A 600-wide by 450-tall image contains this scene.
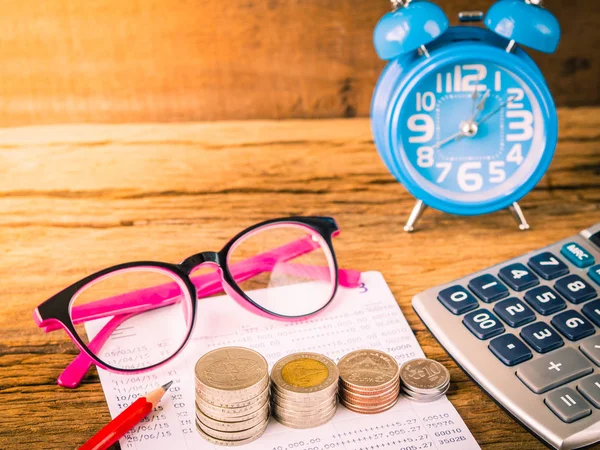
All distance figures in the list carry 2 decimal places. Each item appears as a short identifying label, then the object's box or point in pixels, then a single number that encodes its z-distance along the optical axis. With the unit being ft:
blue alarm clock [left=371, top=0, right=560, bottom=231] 2.77
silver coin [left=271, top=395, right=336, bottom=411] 1.96
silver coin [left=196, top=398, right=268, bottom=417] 1.89
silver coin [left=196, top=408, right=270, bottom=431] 1.90
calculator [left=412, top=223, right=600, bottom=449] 1.95
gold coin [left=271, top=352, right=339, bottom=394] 1.99
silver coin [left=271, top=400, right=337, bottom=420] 1.97
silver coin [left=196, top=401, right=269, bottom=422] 1.90
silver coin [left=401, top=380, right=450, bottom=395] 2.06
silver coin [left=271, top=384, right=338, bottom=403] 1.95
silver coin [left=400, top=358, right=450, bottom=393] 2.08
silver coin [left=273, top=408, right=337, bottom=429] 1.98
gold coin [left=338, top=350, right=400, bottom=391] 2.03
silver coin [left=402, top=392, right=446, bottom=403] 2.07
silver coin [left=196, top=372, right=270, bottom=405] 1.89
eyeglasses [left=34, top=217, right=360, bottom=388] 2.25
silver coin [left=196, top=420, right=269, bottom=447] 1.91
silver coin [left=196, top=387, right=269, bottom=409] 1.89
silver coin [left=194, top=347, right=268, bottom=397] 1.92
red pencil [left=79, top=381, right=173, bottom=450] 1.88
